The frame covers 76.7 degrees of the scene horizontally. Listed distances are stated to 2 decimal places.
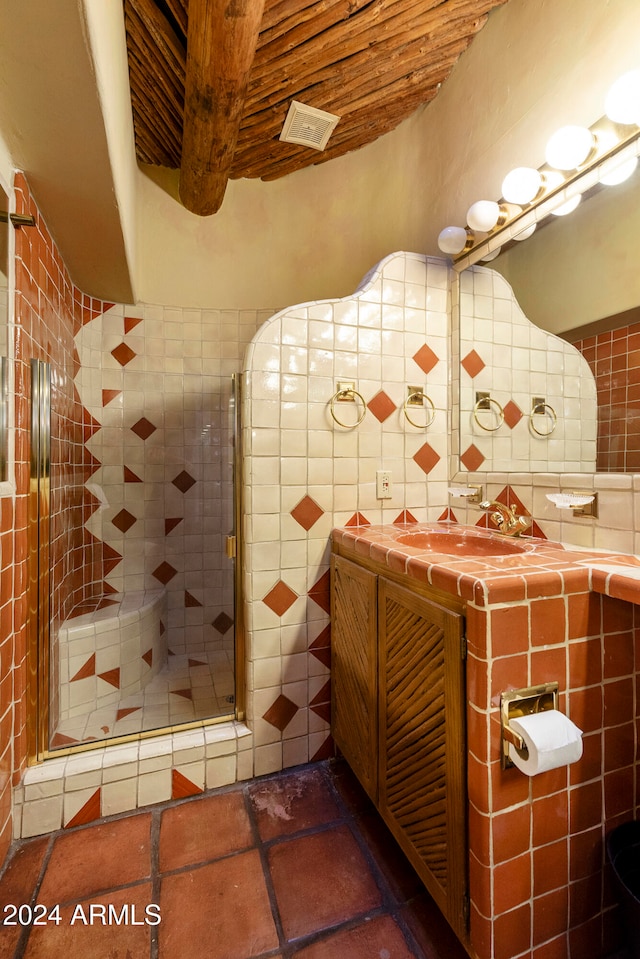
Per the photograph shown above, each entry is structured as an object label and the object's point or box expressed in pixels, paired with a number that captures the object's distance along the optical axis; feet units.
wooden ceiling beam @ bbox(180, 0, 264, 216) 3.85
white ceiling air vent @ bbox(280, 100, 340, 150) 5.92
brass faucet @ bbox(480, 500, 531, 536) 4.25
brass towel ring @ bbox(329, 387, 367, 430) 5.00
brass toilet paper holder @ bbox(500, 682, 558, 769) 2.54
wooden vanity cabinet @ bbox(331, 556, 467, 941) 2.77
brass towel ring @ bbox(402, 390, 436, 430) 5.42
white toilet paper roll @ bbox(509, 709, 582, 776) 2.35
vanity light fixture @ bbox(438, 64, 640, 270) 3.38
